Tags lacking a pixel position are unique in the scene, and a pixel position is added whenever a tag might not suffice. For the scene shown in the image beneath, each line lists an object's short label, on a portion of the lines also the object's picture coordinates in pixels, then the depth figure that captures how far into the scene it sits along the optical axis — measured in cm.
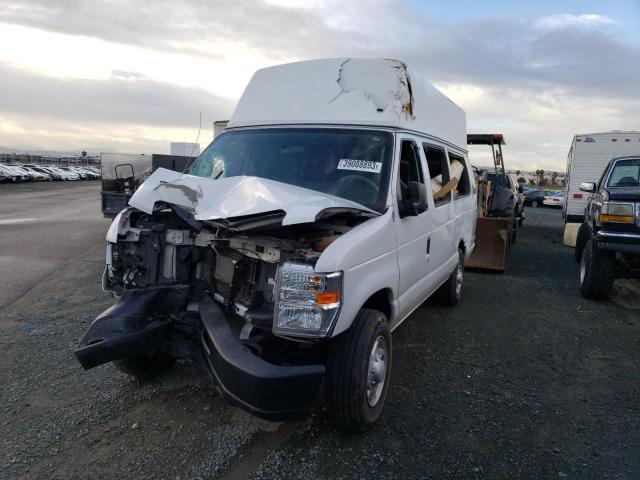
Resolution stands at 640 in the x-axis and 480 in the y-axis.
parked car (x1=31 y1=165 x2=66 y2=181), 5224
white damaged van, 298
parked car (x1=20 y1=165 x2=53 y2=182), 4774
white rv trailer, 1495
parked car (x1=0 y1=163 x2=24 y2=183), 4070
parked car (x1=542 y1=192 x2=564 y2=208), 3266
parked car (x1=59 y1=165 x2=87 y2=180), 5970
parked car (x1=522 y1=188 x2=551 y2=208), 3378
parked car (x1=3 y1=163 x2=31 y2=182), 4275
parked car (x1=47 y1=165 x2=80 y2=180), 5506
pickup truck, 636
